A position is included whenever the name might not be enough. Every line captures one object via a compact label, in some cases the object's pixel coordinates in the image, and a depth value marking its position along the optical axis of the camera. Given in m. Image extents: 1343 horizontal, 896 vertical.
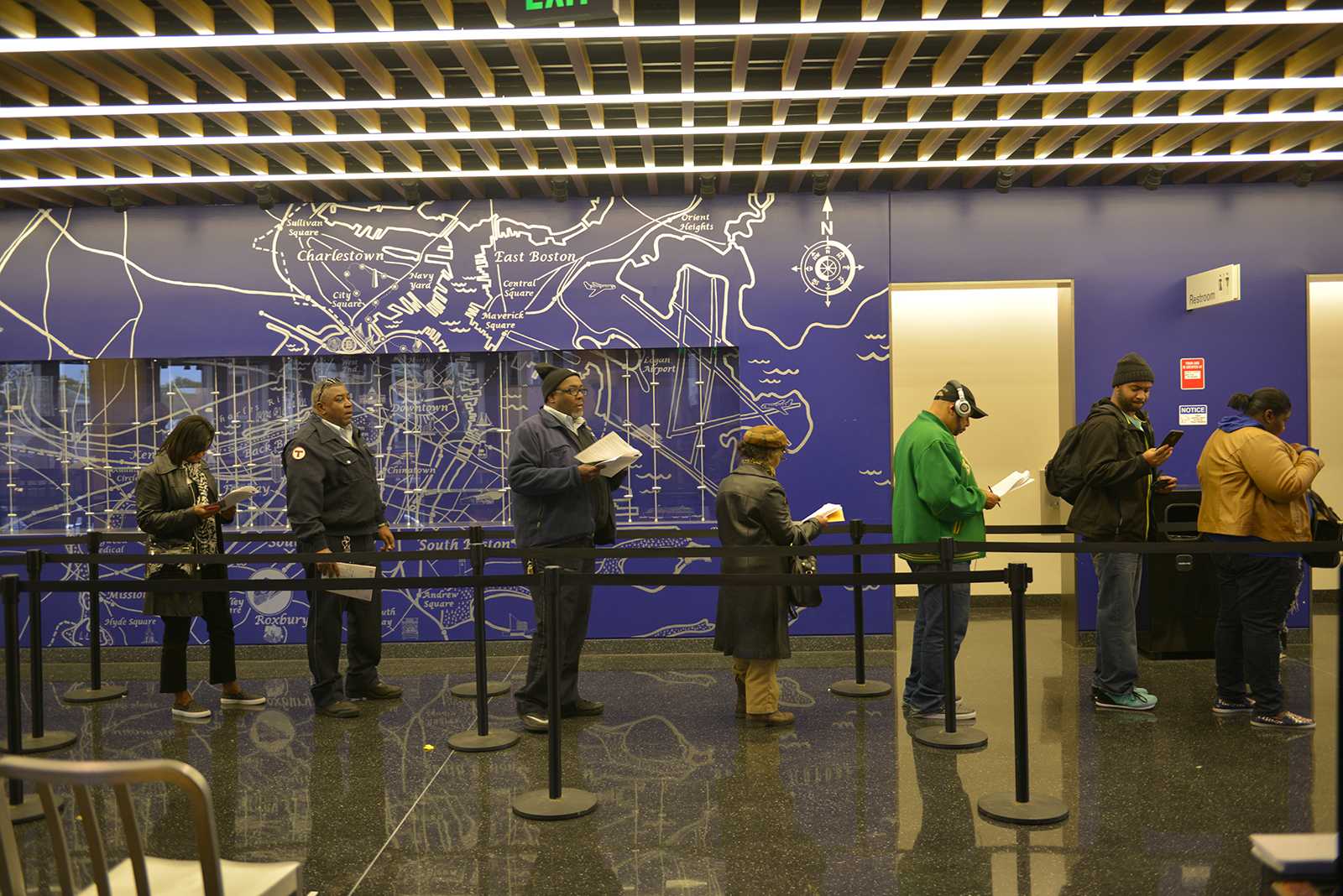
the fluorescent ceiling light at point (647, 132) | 6.08
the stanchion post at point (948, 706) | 4.97
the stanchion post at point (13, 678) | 4.38
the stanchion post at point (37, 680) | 4.70
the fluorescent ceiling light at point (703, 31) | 4.64
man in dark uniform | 5.78
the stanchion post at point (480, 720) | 5.07
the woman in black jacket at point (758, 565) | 5.36
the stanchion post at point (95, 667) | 6.40
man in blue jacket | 5.50
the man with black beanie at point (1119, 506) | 5.63
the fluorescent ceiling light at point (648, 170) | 6.97
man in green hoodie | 5.32
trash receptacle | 7.09
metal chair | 1.84
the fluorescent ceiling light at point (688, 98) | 5.50
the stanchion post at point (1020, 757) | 4.10
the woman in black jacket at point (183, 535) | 5.84
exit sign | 3.83
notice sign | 7.75
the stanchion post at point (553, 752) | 4.18
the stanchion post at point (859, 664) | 6.21
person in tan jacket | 5.34
